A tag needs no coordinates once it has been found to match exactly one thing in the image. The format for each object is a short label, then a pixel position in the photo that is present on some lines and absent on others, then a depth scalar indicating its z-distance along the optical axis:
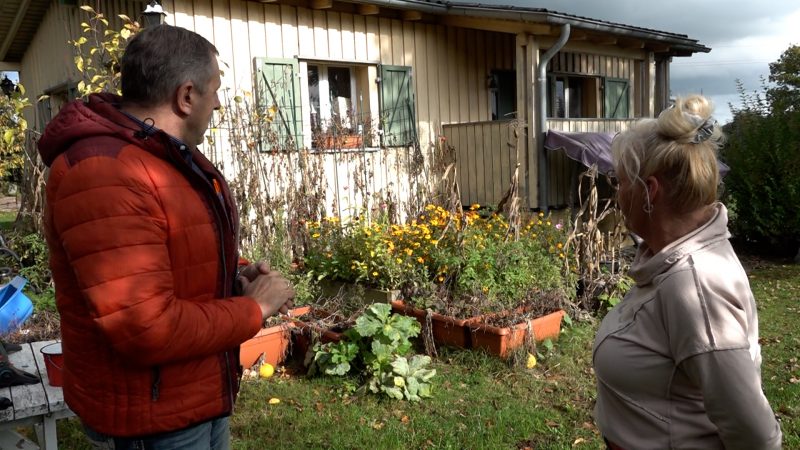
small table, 2.30
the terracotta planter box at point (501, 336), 4.72
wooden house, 7.59
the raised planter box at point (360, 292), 5.52
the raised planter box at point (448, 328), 4.94
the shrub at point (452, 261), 5.31
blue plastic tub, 4.34
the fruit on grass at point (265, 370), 4.62
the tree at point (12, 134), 5.52
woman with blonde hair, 1.44
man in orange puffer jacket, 1.40
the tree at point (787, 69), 28.50
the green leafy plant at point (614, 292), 5.80
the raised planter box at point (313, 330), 4.89
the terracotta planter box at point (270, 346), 4.64
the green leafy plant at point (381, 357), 4.25
